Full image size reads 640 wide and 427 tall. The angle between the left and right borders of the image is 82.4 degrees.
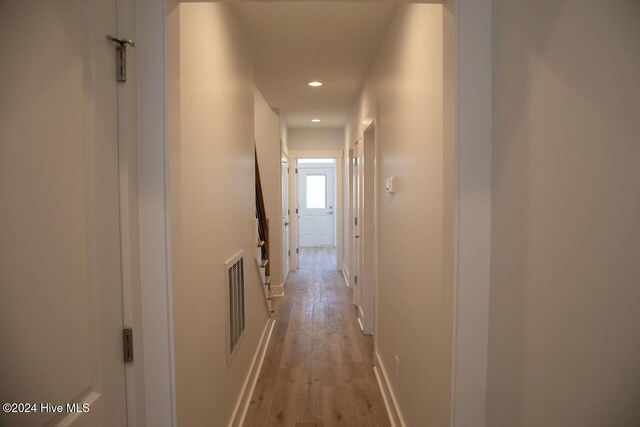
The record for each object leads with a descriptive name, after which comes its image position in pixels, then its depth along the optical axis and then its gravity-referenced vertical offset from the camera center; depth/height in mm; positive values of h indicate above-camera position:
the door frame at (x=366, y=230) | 3666 -371
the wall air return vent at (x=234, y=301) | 2070 -647
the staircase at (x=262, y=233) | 3564 -407
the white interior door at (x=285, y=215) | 5516 -305
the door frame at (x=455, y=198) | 1087 -5
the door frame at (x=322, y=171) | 10023 +655
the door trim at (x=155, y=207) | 1082 -32
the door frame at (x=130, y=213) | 1019 -46
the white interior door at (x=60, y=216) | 677 -42
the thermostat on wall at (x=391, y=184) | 2299 +73
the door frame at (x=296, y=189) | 6637 +125
